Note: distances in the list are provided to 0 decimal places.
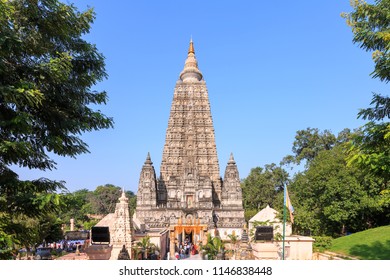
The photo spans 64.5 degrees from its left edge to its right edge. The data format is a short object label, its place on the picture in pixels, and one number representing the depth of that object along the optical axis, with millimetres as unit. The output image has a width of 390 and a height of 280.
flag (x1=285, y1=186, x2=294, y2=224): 13587
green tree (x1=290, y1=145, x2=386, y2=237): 29797
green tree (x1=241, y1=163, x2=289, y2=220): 59500
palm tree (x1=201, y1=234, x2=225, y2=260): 18562
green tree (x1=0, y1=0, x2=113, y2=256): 6551
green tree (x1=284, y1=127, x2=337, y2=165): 51344
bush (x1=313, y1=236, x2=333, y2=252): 21500
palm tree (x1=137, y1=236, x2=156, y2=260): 18419
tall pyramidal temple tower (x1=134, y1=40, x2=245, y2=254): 41844
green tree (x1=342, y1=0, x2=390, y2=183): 8312
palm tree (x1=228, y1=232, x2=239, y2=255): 28153
